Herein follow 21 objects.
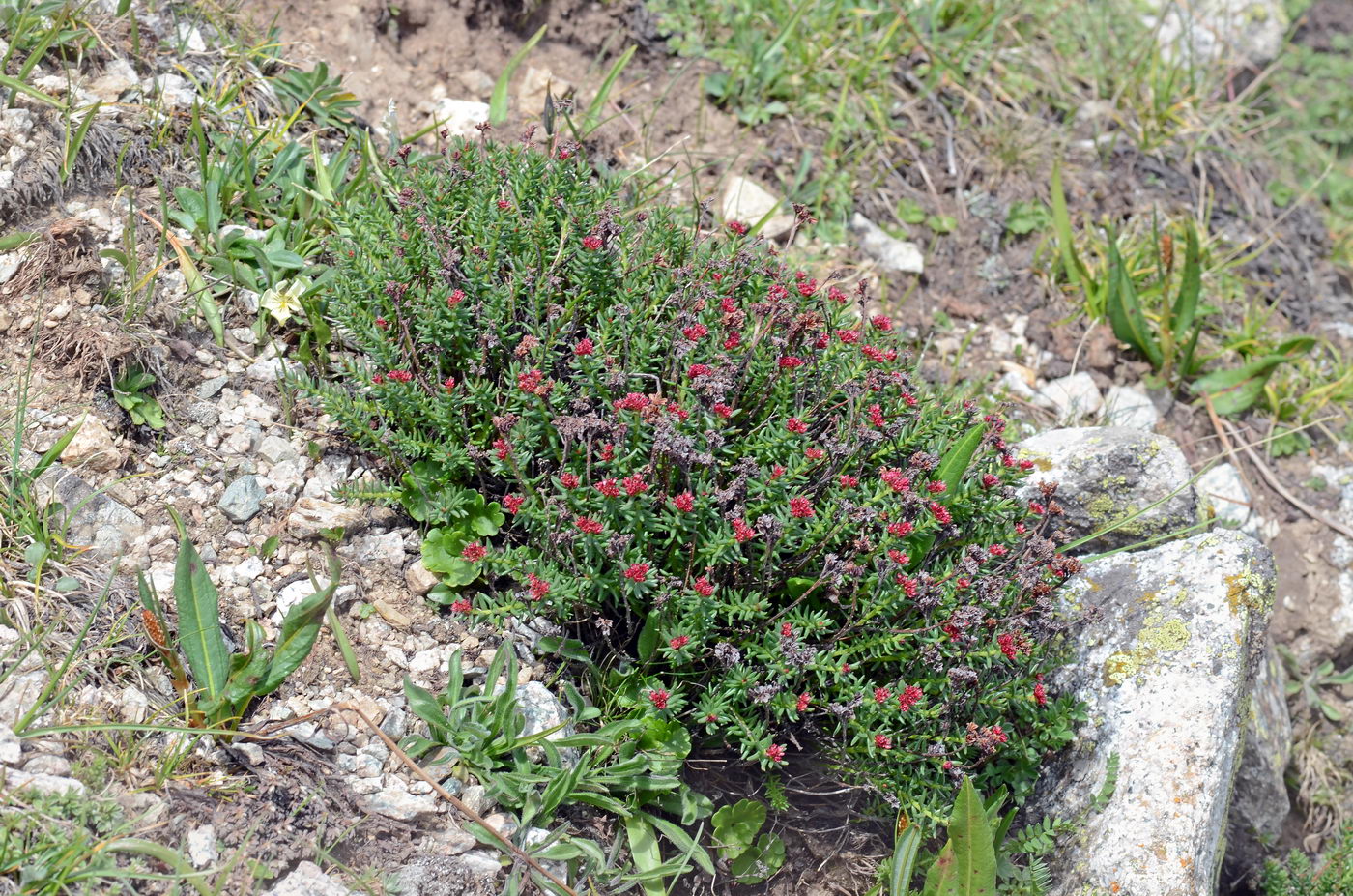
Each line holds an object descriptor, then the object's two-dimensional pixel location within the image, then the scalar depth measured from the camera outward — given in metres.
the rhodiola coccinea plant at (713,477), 2.95
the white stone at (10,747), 2.44
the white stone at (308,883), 2.50
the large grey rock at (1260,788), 4.03
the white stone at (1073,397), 4.96
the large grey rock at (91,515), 2.97
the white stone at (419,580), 3.28
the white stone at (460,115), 4.70
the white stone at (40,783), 2.40
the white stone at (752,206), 4.96
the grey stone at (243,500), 3.21
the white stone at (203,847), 2.46
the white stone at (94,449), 3.11
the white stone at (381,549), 3.31
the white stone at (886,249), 5.18
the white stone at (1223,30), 6.52
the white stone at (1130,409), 4.99
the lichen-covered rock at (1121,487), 3.97
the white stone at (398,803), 2.75
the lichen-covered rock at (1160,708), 3.13
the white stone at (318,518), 3.26
